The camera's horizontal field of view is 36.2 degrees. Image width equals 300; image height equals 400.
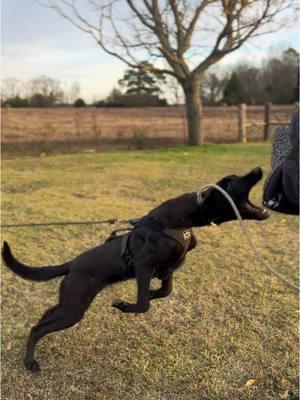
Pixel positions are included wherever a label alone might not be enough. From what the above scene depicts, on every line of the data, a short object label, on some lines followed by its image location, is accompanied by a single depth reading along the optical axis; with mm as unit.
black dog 2117
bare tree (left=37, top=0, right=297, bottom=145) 12828
